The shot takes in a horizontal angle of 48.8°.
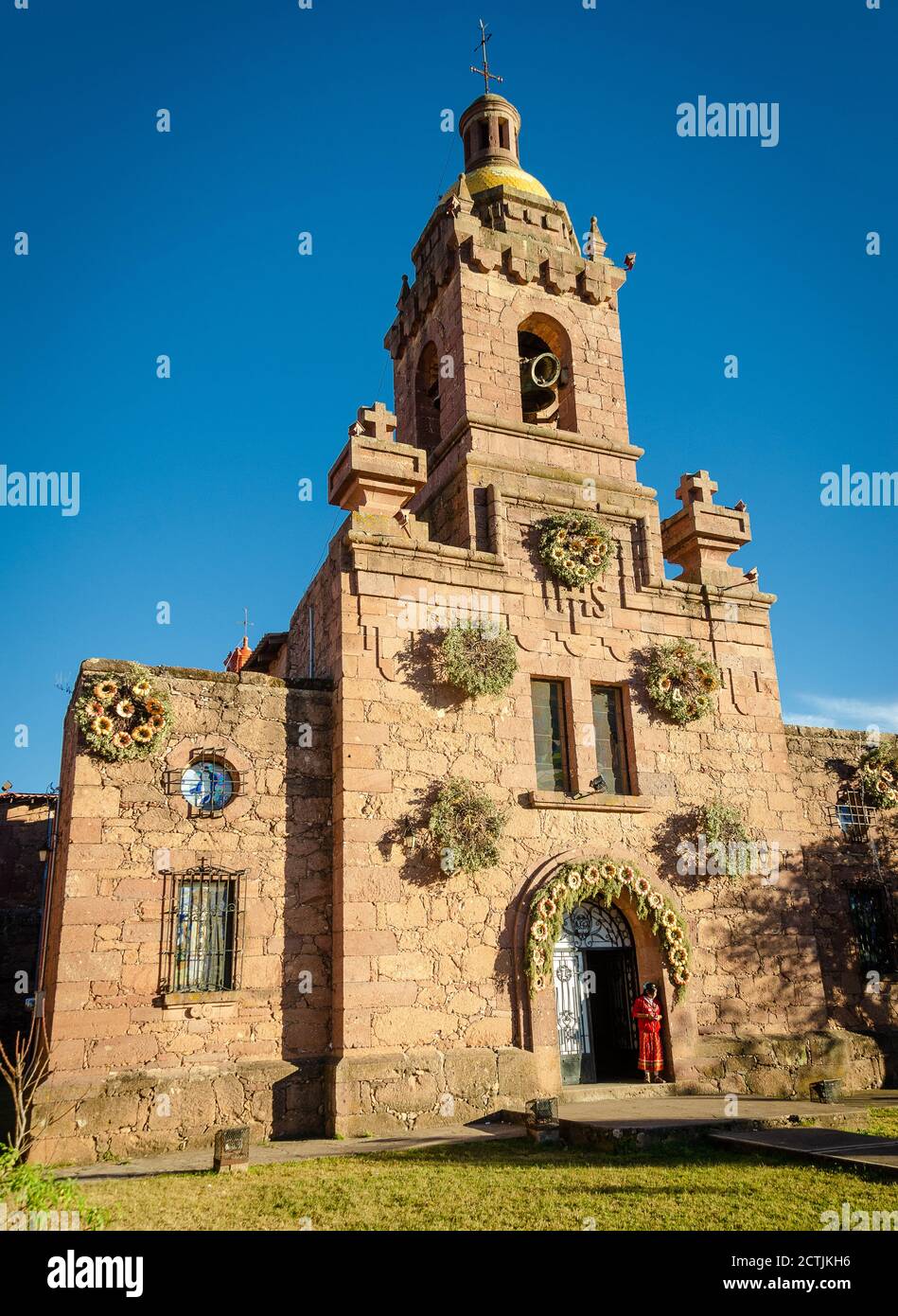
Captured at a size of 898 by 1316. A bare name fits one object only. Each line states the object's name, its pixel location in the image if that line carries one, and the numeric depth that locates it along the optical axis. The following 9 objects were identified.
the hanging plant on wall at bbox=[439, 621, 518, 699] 14.98
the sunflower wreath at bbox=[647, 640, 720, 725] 16.69
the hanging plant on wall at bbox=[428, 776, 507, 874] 14.20
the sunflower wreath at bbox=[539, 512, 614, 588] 16.55
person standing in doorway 14.77
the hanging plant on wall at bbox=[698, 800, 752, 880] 16.30
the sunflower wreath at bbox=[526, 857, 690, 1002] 14.44
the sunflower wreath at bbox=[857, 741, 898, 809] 19.05
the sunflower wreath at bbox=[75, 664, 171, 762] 13.40
